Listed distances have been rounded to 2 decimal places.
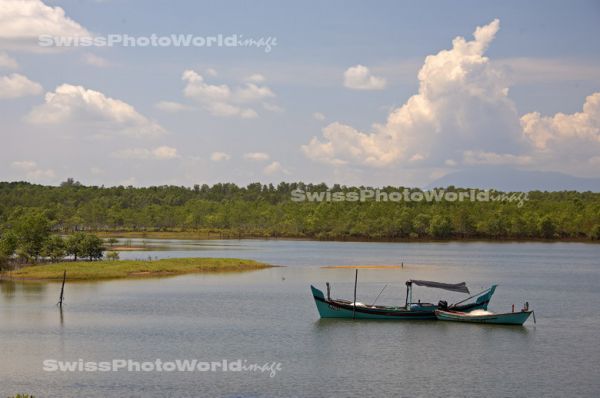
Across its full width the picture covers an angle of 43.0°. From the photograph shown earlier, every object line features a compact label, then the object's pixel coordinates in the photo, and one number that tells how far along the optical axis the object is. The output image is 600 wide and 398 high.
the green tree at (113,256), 116.67
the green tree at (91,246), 112.88
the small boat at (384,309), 69.56
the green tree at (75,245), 112.69
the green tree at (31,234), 108.50
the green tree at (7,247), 104.81
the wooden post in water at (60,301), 76.68
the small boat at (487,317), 67.12
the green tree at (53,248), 109.88
